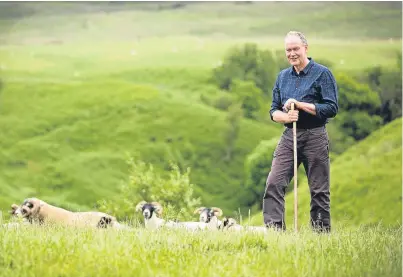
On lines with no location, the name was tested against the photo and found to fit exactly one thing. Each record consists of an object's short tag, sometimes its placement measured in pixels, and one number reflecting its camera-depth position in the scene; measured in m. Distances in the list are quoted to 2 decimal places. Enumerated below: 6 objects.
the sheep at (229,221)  13.21
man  11.16
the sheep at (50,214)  13.91
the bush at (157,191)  61.61
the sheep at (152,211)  15.77
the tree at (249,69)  149.88
